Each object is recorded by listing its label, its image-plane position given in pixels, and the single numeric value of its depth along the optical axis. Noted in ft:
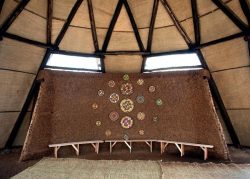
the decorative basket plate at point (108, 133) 16.91
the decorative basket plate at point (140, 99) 17.54
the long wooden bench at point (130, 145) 14.85
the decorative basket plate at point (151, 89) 17.40
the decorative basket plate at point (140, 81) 17.64
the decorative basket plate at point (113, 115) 17.27
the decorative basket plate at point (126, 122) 17.17
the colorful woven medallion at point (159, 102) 17.12
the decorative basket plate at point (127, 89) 17.62
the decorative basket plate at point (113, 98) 17.51
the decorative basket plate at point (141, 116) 17.27
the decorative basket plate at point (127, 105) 17.46
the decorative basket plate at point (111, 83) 17.58
